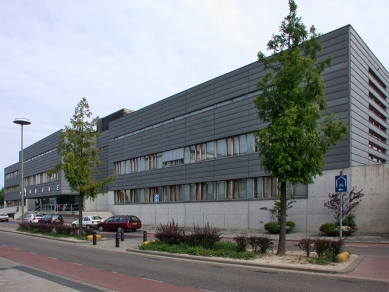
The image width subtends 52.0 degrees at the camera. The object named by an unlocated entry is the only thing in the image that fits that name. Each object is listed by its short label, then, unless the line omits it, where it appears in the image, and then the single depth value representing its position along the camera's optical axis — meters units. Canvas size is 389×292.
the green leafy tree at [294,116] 15.16
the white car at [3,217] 61.53
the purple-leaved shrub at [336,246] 13.83
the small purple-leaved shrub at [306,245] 14.37
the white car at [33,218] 47.89
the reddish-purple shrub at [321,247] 13.98
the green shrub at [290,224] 28.00
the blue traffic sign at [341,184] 17.02
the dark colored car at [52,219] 42.44
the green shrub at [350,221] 25.19
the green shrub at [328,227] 24.41
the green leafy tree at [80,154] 27.11
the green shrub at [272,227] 28.38
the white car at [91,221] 38.81
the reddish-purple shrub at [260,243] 15.72
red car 34.99
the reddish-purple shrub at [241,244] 15.88
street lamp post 33.71
